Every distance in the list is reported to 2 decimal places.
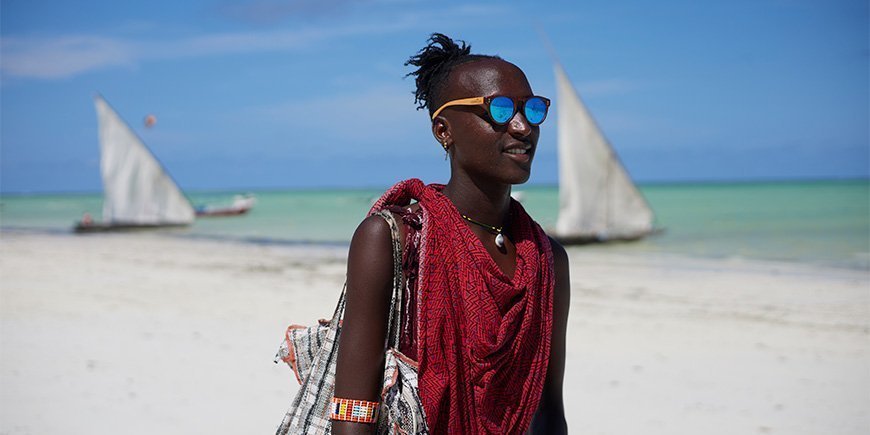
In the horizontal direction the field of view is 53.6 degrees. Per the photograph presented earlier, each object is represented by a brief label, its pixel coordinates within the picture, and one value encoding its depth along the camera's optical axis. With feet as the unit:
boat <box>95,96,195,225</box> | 104.99
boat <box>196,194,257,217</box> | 125.18
